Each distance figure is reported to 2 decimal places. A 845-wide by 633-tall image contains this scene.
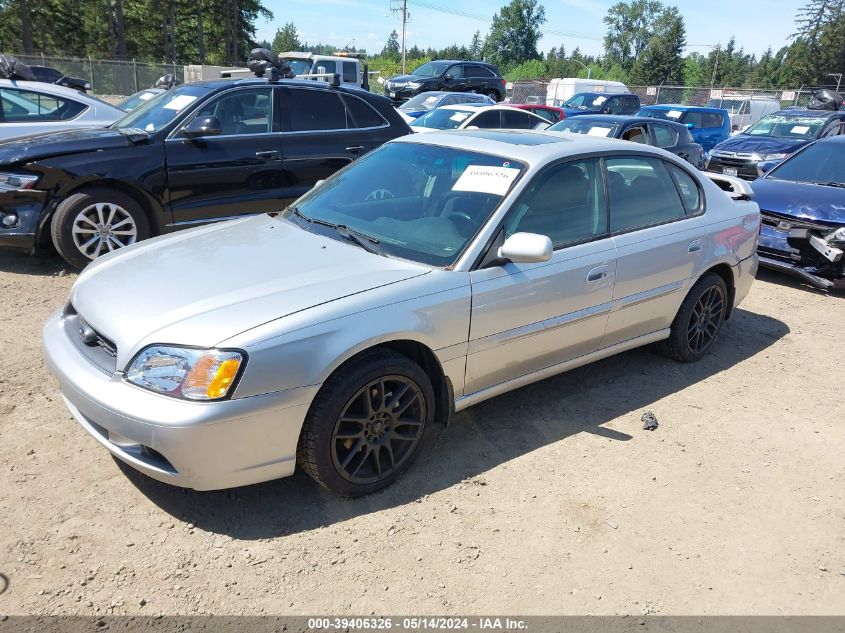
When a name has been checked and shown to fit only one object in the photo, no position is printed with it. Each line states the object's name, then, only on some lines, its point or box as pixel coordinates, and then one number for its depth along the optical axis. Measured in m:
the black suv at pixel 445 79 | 22.27
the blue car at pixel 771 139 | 12.41
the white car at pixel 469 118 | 12.51
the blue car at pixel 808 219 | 6.46
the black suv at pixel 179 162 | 5.62
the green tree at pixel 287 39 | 106.10
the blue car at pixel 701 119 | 16.25
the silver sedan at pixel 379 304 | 2.61
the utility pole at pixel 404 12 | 53.41
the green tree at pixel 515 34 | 100.31
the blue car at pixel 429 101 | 16.28
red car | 16.38
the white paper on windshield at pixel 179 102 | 6.28
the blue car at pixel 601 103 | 21.15
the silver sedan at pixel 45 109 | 7.91
